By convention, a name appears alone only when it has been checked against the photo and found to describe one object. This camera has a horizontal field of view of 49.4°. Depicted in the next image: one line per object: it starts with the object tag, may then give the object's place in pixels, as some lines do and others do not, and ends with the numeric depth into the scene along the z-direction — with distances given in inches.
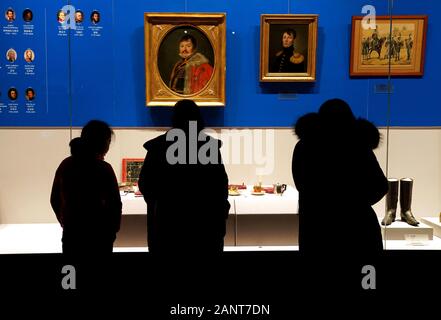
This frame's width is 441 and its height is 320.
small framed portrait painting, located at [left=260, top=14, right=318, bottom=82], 163.9
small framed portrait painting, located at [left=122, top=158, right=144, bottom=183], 158.7
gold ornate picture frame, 167.0
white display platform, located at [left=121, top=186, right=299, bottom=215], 156.0
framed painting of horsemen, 159.2
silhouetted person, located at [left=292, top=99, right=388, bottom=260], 109.7
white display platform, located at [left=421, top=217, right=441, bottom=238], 160.2
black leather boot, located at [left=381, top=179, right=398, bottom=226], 163.4
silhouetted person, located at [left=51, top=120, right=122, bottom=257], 119.1
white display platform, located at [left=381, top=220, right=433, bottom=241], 159.2
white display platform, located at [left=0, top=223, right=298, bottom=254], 144.4
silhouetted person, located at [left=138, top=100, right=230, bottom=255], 113.0
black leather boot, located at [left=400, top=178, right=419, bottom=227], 163.8
